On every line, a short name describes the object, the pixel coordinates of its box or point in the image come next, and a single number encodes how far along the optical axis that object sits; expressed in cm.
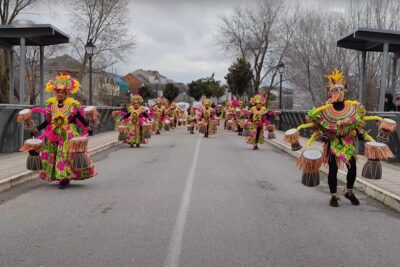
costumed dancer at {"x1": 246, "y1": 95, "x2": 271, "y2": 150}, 1903
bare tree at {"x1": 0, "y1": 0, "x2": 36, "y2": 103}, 3225
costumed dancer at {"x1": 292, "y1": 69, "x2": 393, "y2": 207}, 819
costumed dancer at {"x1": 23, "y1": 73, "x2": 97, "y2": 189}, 969
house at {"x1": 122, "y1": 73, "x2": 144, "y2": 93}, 12914
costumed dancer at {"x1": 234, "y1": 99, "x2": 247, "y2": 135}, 2633
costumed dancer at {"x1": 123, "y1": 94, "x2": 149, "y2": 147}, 1947
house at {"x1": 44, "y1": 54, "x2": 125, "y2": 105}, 5078
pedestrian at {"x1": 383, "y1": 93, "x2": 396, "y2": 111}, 1554
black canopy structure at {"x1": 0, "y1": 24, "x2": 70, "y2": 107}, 1516
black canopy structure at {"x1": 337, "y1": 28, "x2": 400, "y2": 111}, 1445
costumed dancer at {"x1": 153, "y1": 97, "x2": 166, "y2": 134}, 2990
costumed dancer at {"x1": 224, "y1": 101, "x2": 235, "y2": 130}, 2957
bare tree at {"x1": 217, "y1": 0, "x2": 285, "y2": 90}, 5019
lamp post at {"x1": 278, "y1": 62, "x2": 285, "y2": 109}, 3254
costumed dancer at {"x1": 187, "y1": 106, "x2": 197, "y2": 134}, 3073
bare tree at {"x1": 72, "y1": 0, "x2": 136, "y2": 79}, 4044
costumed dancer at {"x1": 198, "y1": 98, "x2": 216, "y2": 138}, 2589
